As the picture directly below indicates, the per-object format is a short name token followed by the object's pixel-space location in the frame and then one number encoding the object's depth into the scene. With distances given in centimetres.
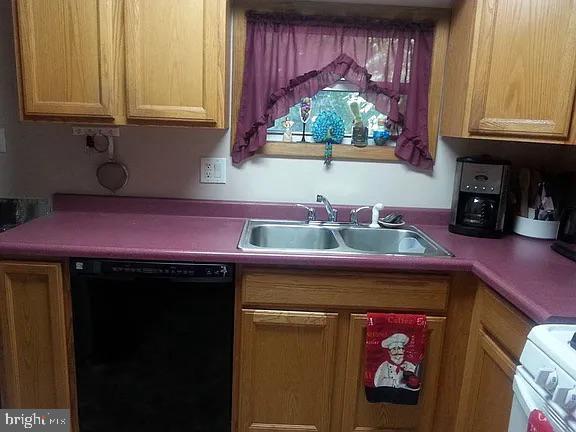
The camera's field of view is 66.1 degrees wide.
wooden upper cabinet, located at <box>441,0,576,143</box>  164
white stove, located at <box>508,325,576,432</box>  93
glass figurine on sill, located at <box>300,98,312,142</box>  204
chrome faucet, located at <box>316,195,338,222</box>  199
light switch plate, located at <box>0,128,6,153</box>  199
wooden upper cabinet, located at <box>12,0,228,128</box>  163
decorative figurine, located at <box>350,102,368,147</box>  206
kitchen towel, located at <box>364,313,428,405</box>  159
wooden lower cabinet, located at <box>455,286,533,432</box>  129
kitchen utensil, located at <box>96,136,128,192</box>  204
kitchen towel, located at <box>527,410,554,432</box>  96
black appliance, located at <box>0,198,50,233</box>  201
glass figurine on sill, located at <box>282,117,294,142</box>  207
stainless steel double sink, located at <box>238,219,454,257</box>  197
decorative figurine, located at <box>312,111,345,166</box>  204
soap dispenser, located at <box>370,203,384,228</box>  201
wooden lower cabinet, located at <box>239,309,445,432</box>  162
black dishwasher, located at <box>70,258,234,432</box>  156
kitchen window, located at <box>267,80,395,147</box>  206
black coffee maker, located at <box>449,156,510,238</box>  186
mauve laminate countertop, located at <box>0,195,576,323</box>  135
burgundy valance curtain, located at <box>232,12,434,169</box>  196
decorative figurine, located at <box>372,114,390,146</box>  207
